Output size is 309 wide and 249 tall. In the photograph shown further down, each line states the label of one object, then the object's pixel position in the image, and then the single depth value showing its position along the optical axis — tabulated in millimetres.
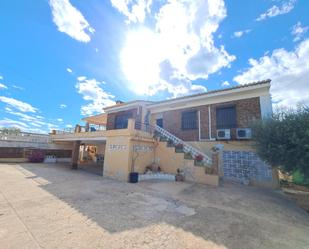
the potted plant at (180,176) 9464
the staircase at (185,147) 9632
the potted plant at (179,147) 10403
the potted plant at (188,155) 9608
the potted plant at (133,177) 9273
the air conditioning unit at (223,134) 10352
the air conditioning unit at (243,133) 9633
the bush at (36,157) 17203
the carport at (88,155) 13875
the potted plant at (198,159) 9359
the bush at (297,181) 9974
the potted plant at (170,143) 10872
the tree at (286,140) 6480
